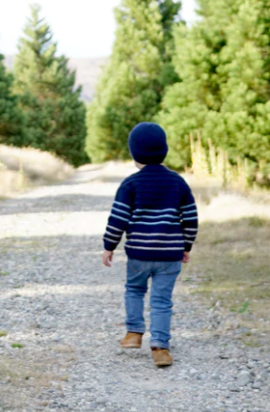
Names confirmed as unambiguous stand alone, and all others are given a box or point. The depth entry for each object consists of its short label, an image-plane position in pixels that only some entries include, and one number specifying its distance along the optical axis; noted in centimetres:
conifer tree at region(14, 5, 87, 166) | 3712
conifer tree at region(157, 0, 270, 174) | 1433
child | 407
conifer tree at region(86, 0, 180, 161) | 2933
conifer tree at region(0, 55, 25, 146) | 2738
